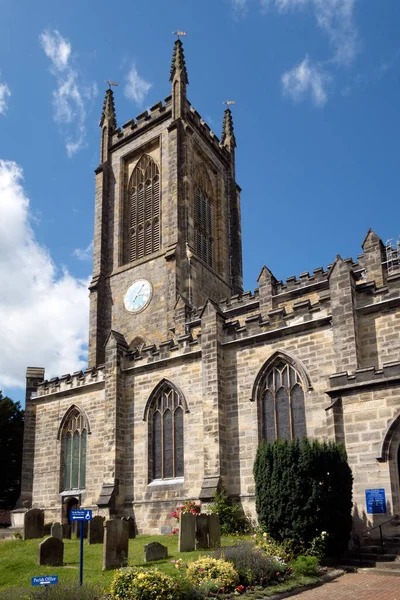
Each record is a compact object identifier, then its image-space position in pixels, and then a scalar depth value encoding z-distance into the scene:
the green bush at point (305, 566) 14.21
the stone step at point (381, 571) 14.37
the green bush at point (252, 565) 13.27
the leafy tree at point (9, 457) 40.44
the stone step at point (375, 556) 15.20
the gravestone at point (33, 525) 21.34
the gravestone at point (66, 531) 22.52
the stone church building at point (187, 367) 19.92
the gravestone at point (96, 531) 19.86
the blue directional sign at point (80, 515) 13.39
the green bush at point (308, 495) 15.67
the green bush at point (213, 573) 12.72
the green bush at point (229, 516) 20.31
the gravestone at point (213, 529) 17.08
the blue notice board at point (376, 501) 15.93
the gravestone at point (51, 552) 15.44
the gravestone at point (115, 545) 14.73
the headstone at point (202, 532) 16.94
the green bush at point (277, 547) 15.10
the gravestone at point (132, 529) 23.03
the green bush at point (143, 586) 11.41
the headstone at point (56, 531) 17.64
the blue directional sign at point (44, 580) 10.44
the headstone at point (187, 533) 16.45
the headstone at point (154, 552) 15.38
